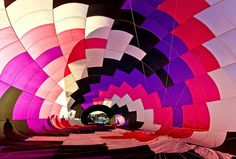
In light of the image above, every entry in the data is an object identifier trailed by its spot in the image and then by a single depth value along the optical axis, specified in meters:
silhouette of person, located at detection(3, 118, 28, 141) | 8.92
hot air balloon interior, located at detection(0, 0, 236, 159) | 6.07
